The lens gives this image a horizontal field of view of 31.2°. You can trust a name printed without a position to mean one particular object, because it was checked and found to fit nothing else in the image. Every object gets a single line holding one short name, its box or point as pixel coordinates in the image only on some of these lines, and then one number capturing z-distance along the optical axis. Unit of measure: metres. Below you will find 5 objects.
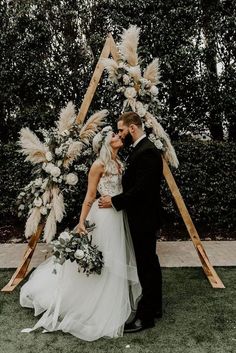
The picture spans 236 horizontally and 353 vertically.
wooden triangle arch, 4.75
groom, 3.73
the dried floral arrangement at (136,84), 4.62
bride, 3.77
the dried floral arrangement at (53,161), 4.49
